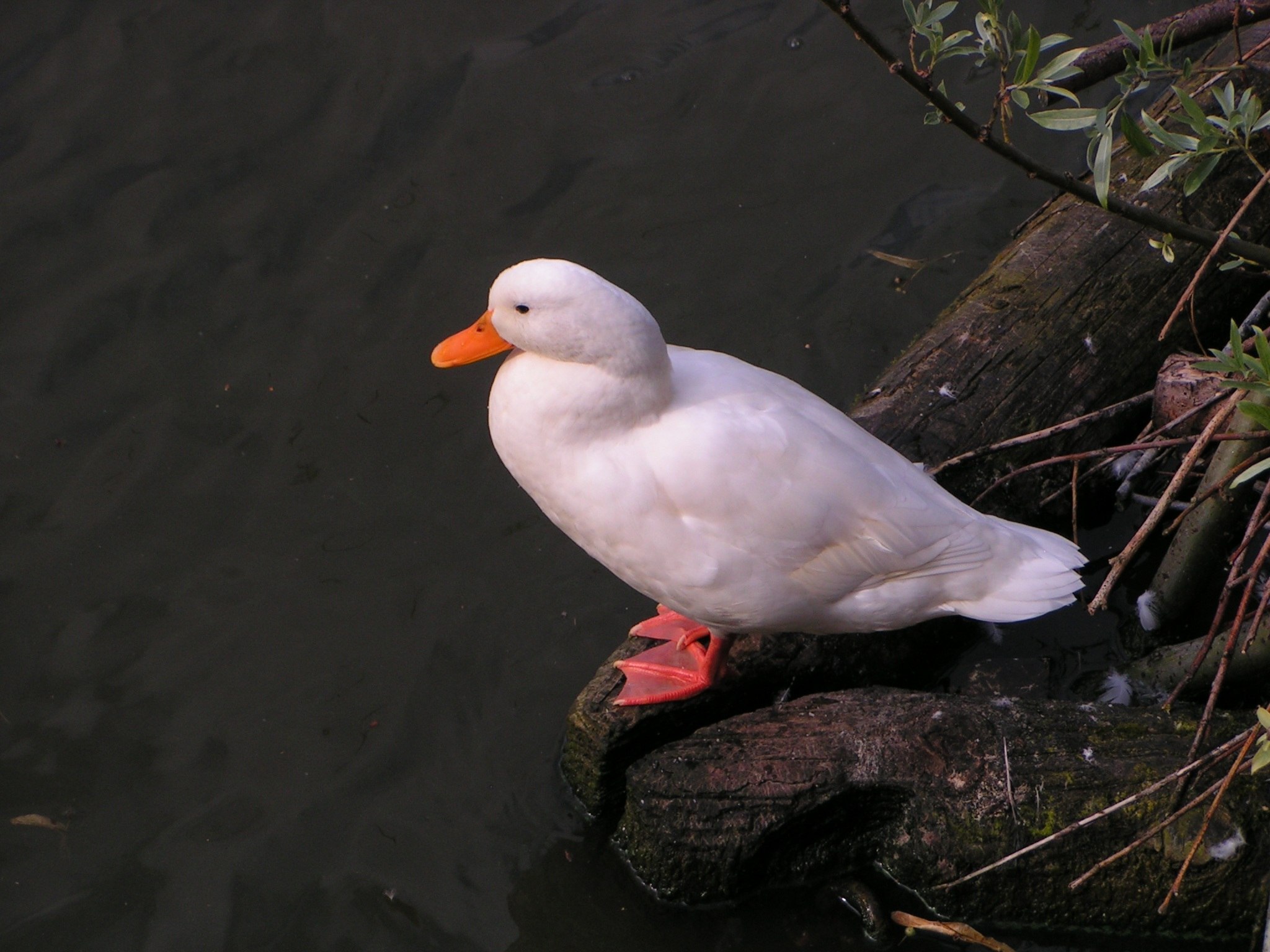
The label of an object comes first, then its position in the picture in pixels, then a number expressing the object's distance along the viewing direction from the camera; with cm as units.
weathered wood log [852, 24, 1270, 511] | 349
